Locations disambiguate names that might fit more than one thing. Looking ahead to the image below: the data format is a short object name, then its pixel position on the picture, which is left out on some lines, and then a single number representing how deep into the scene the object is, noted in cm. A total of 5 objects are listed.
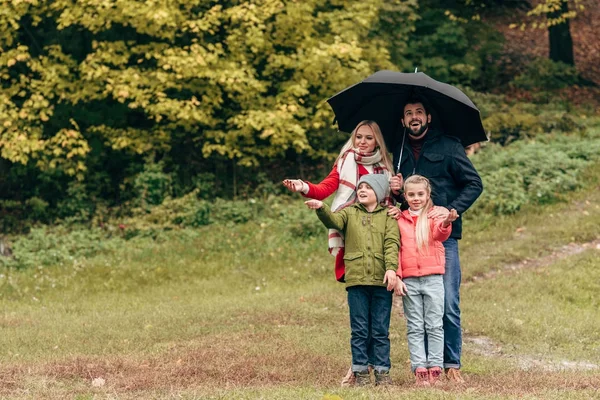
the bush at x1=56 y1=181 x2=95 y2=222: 3916
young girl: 1459
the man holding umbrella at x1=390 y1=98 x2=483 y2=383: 1495
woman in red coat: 1498
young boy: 1456
